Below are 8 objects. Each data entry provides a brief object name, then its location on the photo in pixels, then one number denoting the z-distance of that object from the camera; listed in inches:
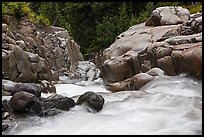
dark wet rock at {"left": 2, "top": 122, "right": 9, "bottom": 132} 286.8
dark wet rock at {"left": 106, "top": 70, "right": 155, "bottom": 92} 462.6
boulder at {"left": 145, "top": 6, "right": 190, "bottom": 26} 707.2
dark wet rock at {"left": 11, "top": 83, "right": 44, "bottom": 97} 374.6
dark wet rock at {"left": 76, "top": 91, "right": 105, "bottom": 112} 344.2
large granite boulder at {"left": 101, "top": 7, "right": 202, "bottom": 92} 460.1
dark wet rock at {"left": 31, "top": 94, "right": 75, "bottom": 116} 326.3
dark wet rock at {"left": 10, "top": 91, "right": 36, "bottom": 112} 322.3
